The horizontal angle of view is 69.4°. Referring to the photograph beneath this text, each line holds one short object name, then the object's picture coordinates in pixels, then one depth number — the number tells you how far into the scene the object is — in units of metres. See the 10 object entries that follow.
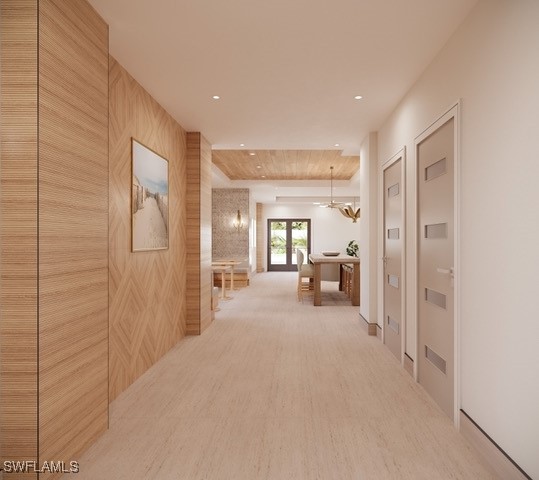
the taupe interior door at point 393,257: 3.92
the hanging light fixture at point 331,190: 9.00
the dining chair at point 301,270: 7.95
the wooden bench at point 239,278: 10.05
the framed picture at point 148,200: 3.45
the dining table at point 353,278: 7.20
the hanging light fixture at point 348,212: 10.50
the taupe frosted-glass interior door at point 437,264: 2.67
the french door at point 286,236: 14.62
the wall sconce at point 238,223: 10.92
